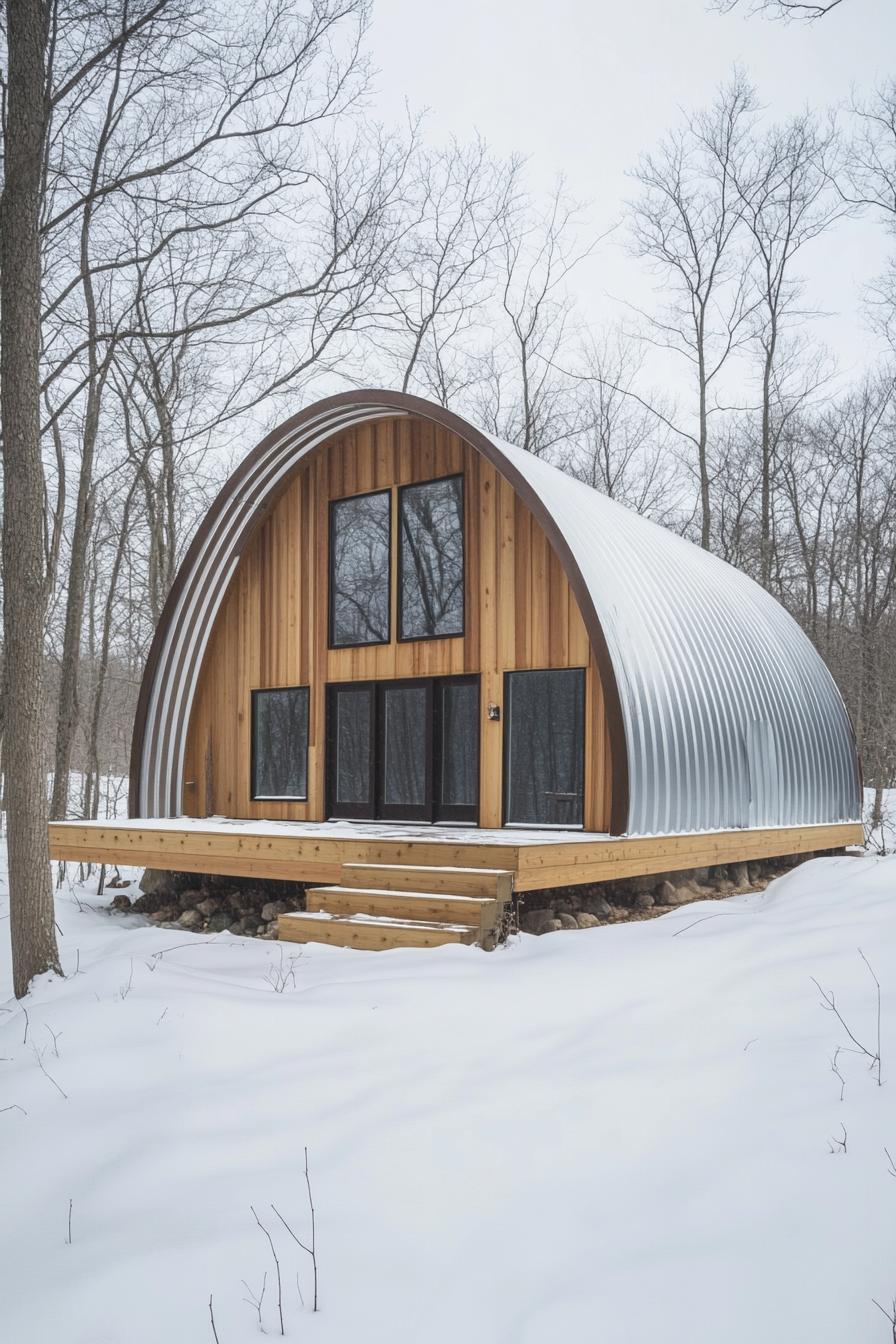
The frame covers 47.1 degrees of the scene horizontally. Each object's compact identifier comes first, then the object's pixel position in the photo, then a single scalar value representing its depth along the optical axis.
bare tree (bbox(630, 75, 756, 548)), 20.78
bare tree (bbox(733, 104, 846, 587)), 20.30
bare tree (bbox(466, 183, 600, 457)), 21.30
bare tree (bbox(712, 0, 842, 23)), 6.33
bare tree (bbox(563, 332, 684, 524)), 24.80
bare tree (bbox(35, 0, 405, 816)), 8.89
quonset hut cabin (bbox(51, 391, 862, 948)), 8.45
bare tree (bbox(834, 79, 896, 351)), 15.20
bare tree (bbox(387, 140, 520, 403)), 18.25
